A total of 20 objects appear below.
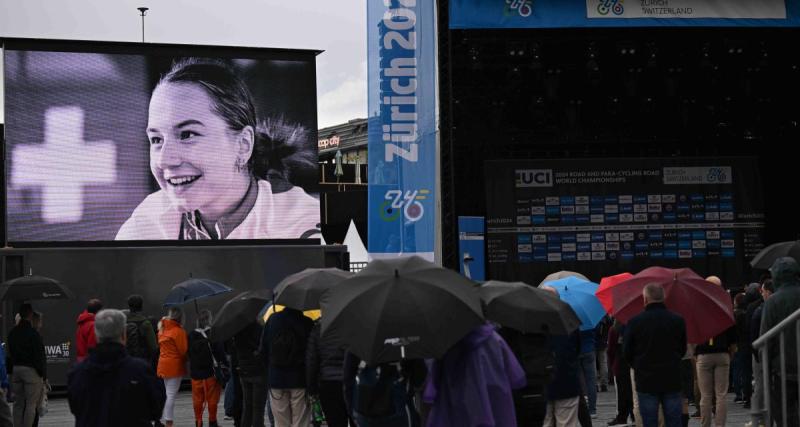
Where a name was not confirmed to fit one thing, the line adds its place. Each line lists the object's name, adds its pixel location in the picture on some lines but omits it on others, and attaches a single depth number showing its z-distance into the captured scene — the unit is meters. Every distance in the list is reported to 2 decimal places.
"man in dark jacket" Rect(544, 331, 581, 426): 10.92
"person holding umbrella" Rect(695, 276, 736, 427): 12.52
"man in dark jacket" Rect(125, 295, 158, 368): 13.76
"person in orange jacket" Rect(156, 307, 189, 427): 14.37
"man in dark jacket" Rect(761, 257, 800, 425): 8.90
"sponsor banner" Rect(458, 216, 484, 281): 20.61
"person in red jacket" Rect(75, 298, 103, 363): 14.40
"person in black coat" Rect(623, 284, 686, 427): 9.73
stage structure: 22.66
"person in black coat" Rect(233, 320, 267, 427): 12.18
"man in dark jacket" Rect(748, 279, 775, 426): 8.53
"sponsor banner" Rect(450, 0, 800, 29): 20.44
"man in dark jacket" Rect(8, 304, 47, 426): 12.68
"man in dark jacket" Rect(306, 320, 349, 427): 10.32
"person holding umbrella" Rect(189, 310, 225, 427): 14.14
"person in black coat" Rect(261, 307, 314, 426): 10.91
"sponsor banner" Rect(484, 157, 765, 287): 23.27
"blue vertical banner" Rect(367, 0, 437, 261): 18.84
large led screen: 22.89
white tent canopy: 29.70
